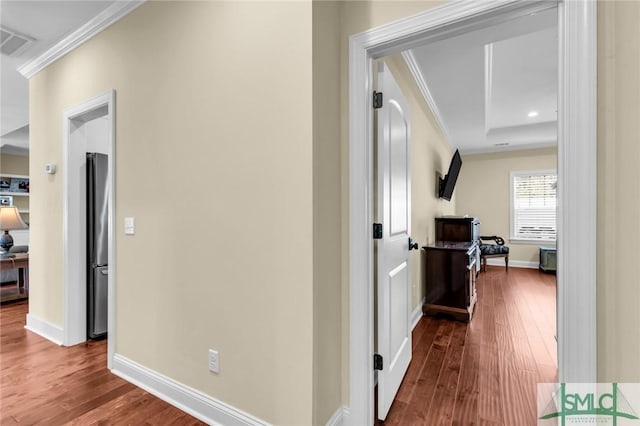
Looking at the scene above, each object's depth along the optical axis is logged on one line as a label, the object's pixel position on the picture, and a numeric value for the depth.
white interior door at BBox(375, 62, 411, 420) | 1.68
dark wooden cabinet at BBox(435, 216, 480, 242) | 3.94
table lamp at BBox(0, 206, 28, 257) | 3.81
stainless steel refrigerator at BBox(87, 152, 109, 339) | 2.81
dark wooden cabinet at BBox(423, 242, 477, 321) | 3.25
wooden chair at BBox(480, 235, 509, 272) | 5.92
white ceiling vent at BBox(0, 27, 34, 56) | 2.50
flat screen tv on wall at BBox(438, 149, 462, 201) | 4.45
